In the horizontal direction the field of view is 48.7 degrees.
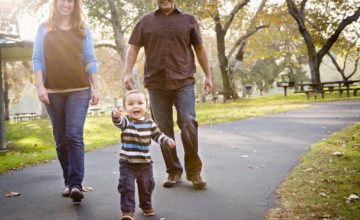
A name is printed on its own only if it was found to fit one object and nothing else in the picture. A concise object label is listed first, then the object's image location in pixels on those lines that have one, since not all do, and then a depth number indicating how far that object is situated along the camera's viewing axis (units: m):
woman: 4.19
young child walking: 3.53
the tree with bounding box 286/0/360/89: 30.05
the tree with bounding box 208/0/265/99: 30.55
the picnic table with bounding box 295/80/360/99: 24.16
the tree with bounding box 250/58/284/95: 56.25
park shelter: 9.61
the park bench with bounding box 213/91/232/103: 29.76
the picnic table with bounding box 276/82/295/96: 32.62
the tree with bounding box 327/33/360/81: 40.44
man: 4.61
